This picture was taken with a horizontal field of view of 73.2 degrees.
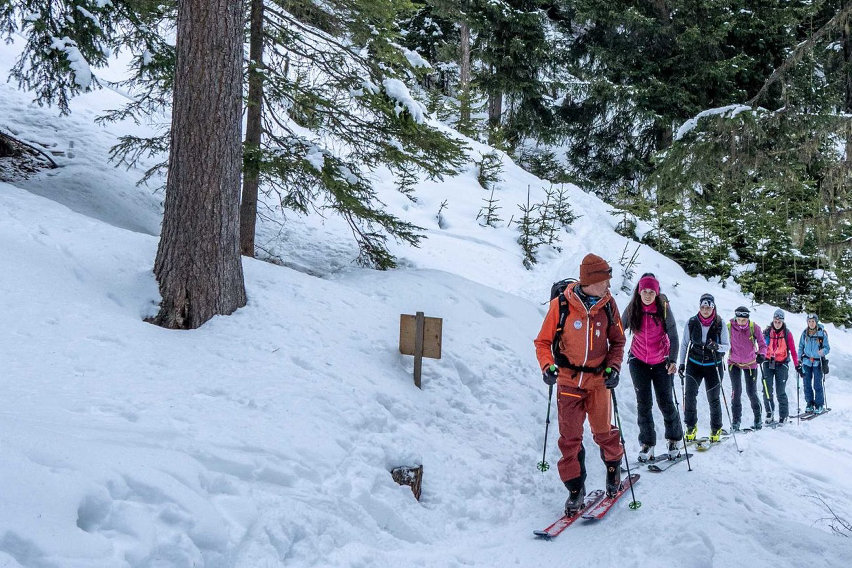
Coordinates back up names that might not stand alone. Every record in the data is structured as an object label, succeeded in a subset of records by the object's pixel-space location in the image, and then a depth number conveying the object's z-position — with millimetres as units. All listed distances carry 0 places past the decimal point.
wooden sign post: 6707
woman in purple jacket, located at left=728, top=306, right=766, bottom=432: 9227
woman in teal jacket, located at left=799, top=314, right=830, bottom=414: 11516
